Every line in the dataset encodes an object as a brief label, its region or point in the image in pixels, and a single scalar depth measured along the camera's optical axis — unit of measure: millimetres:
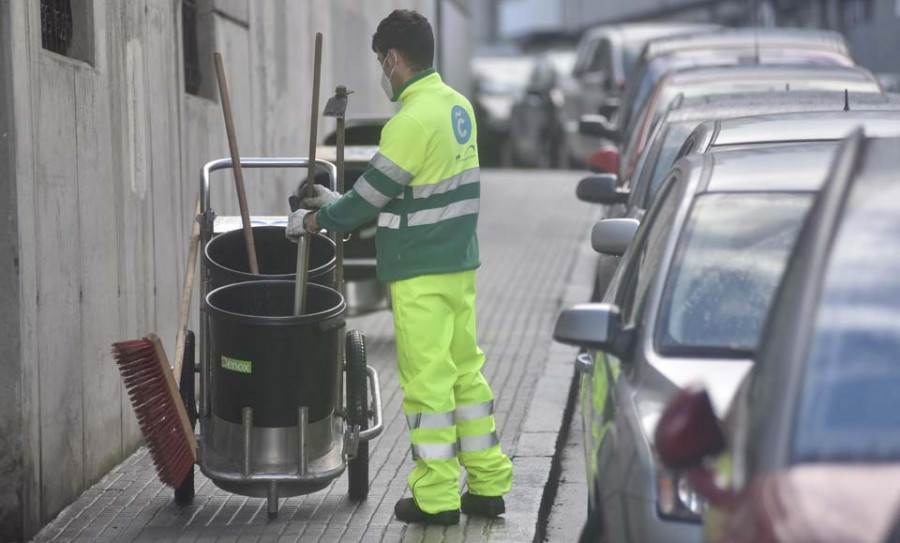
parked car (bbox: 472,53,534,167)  50677
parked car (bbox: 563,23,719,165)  38681
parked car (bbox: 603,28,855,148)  23261
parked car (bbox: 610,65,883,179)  18073
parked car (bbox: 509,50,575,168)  47144
